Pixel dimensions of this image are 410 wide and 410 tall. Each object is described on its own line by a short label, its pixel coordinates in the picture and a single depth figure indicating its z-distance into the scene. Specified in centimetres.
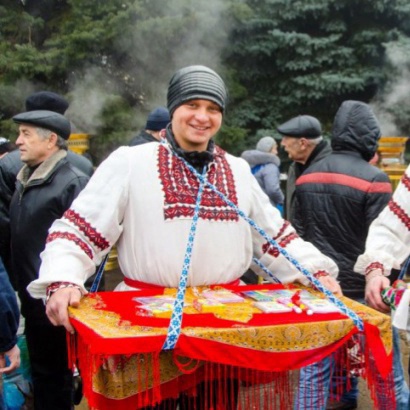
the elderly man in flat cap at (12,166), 440
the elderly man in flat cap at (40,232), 367
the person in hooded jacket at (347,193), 395
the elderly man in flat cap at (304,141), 507
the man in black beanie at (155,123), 596
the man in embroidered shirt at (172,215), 243
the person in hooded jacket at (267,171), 739
